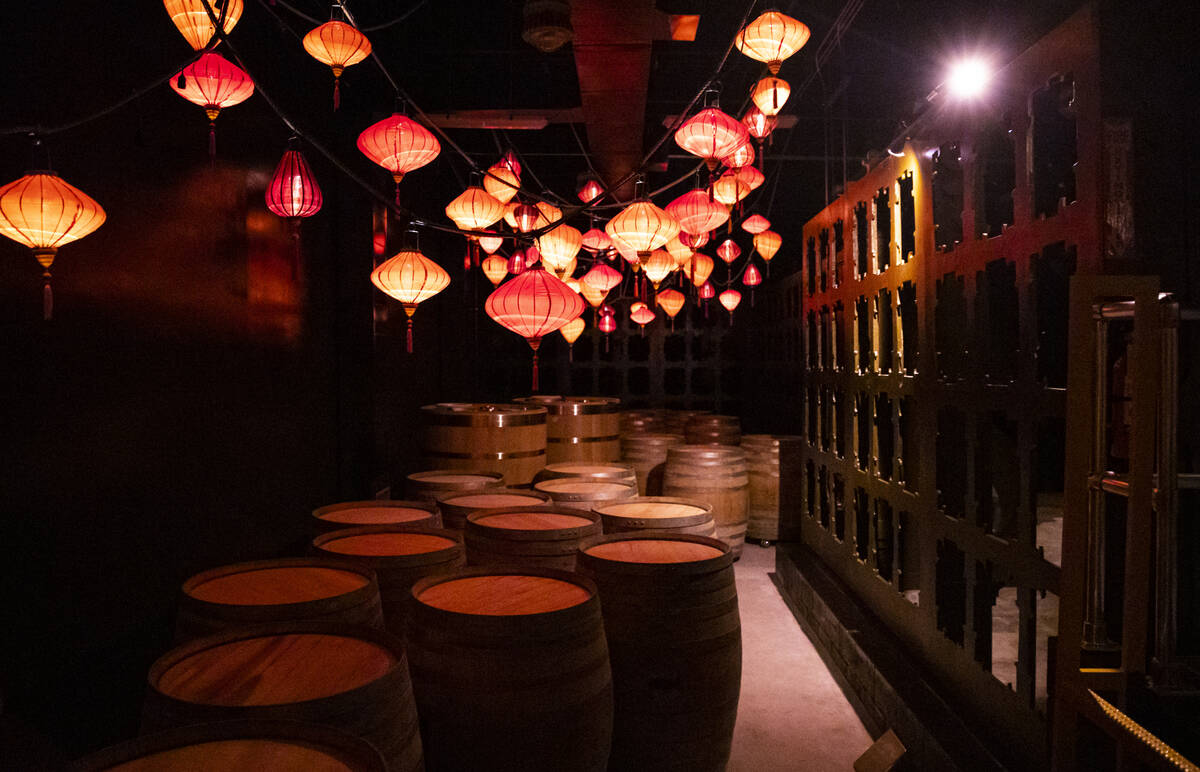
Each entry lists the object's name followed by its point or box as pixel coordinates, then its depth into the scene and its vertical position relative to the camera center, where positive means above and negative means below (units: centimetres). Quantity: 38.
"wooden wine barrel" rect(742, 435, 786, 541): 593 -95
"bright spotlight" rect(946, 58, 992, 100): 255 +104
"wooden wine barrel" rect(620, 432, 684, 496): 555 -67
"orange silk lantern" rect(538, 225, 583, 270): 484 +83
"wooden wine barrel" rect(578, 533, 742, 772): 222 -87
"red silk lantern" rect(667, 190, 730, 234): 464 +100
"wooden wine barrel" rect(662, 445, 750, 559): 488 -72
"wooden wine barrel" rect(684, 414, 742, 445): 657 -55
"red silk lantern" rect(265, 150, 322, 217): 296 +74
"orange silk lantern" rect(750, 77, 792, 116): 398 +153
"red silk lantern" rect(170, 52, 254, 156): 255 +102
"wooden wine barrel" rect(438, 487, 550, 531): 309 -58
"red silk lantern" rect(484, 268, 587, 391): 369 +35
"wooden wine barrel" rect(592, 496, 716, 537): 283 -59
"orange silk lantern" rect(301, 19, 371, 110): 311 +140
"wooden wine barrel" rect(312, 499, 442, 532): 270 -56
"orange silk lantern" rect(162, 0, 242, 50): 241 +117
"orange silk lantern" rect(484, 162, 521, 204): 505 +134
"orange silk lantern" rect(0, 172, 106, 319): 184 +41
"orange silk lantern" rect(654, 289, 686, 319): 835 +80
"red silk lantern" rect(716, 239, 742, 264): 745 +125
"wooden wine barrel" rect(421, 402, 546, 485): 428 -40
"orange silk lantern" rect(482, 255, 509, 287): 636 +90
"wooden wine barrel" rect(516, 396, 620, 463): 528 -43
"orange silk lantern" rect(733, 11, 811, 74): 354 +162
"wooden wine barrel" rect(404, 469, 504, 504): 373 -57
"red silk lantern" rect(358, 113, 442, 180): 354 +111
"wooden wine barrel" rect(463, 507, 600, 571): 253 -59
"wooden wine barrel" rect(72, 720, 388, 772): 119 -63
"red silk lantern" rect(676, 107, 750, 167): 391 +127
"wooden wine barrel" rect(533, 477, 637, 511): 344 -58
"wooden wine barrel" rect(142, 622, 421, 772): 135 -62
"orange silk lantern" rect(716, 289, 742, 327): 900 +88
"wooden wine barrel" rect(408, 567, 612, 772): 172 -75
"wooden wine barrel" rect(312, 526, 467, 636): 225 -59
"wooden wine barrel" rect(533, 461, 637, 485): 394 -55
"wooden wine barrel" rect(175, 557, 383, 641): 179 -59
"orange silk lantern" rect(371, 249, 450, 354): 360 +47
